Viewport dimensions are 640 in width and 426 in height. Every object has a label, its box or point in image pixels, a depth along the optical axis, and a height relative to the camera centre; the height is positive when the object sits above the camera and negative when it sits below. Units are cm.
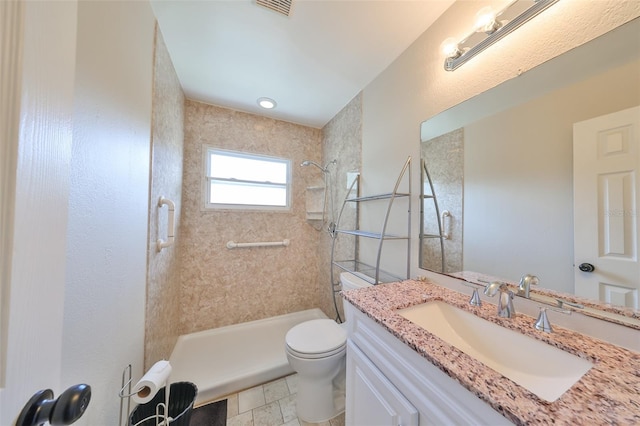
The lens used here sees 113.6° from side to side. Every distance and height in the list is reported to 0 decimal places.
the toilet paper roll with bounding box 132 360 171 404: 83 -69
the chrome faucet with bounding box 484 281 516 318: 75 -29
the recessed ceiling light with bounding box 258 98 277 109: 192 +107
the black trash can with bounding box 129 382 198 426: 104 -100
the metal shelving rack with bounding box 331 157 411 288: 130 -16
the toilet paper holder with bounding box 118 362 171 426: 91 -81
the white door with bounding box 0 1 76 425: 27 +3
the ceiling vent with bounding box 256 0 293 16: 107 +110
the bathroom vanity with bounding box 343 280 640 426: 42 -37
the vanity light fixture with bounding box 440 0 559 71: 77 +80
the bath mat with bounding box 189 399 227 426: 126 -124
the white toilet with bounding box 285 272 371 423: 124 -95
